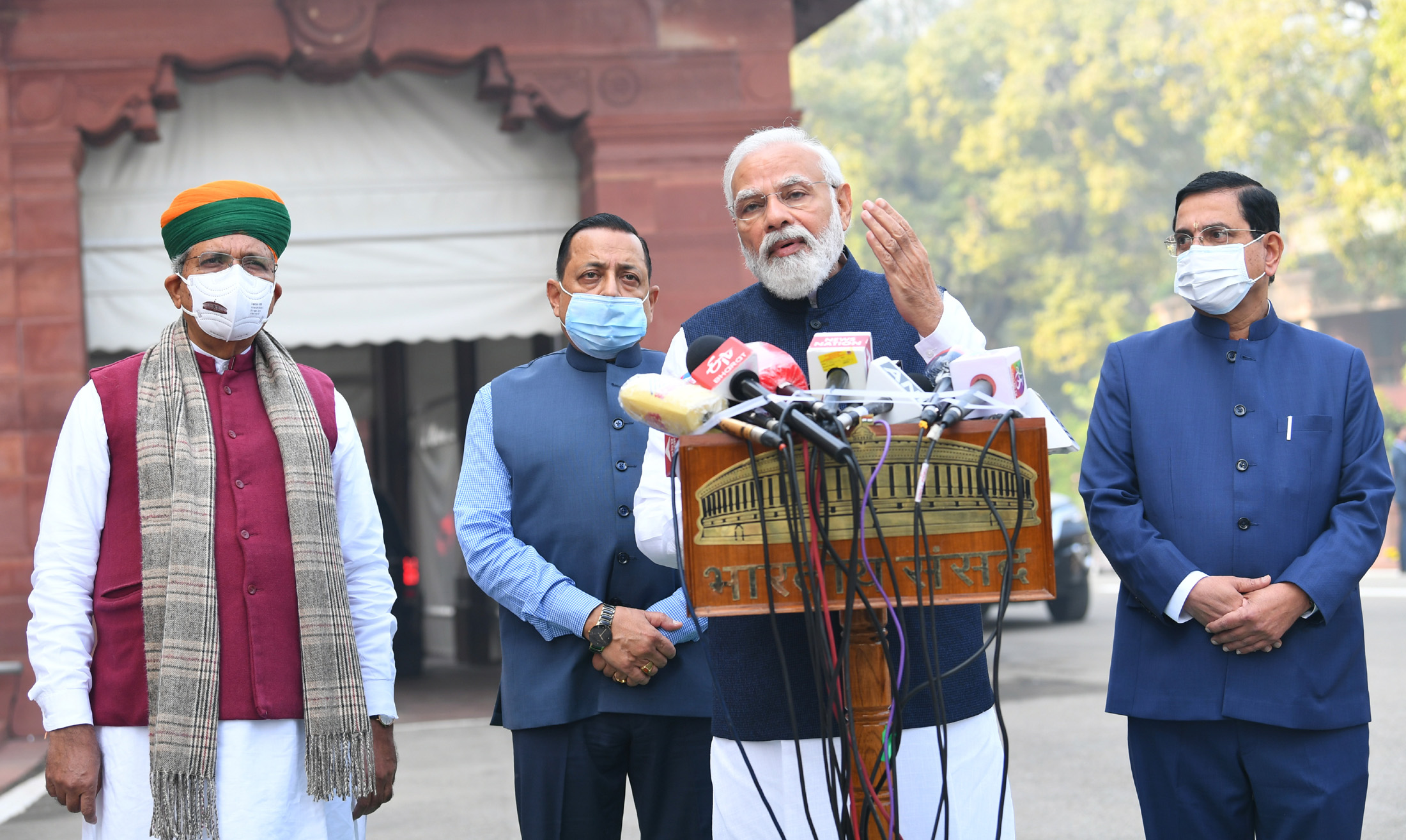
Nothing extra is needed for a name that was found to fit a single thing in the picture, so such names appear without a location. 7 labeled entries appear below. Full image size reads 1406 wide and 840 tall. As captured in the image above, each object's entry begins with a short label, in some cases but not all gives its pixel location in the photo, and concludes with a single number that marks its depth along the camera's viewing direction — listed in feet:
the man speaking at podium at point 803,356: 9.57
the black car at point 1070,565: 48.73
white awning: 30.42
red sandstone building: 29.25
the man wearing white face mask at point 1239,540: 11.27
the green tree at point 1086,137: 91.09
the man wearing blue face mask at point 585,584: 12.03
